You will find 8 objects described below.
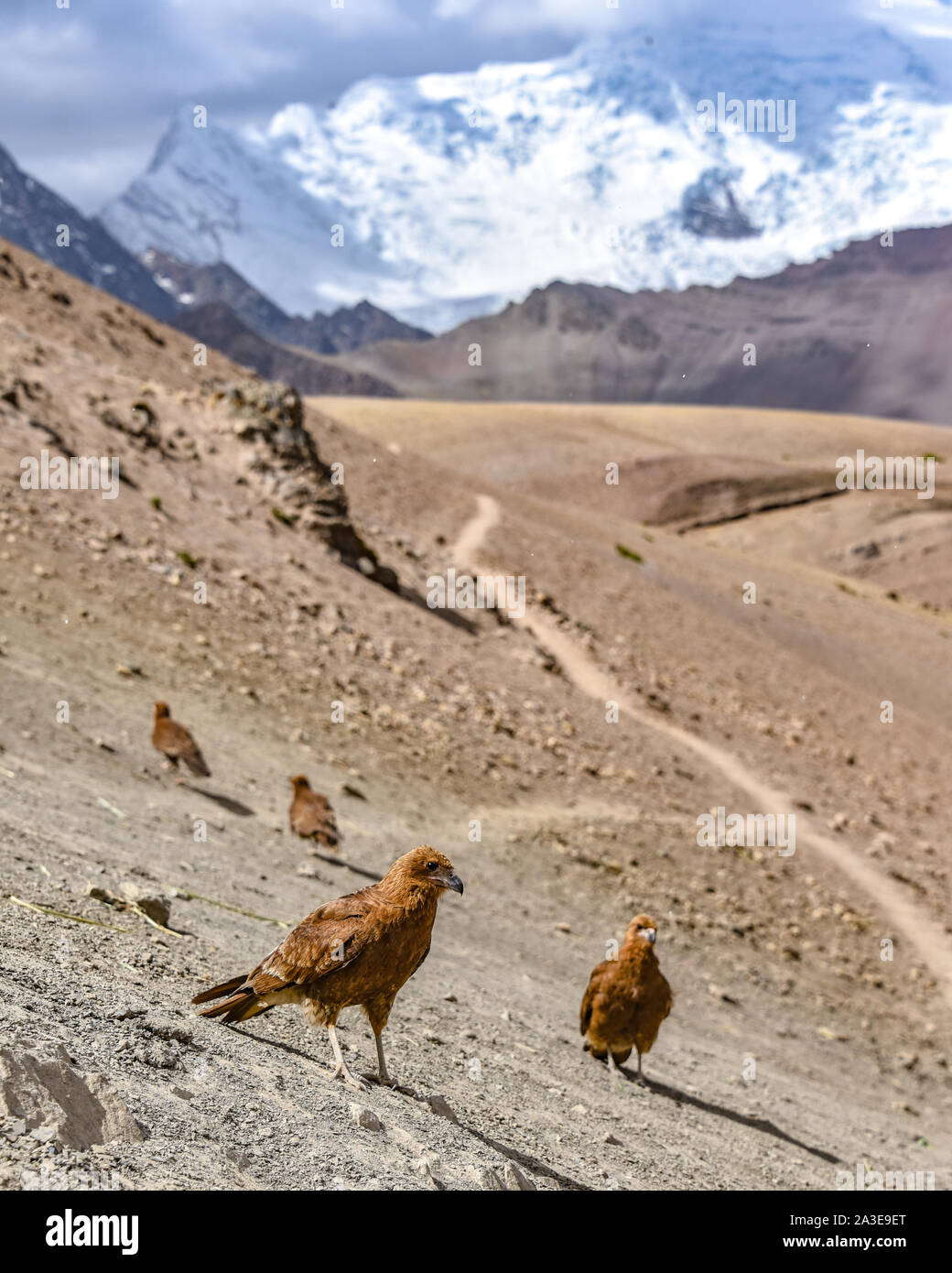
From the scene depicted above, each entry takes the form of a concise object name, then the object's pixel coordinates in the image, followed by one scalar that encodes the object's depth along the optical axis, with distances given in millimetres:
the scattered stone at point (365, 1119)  5121
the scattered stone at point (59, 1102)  3852
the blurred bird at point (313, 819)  13141
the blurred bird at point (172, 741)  13695
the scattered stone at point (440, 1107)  6066
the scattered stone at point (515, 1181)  4996
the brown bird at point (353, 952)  5469
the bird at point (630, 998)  8852
